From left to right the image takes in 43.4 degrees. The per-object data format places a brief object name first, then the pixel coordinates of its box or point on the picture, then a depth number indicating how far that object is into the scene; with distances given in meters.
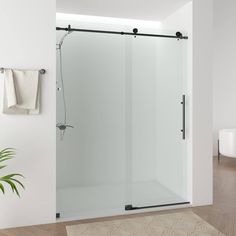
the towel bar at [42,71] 2.96
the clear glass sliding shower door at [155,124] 3.47
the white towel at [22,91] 2.83
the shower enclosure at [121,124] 3.47
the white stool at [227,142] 5.58
